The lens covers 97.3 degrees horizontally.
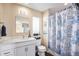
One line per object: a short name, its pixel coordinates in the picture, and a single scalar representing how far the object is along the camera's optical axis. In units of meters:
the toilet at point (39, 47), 1.64
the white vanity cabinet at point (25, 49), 1.57
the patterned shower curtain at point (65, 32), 1.47
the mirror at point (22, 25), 1.60
